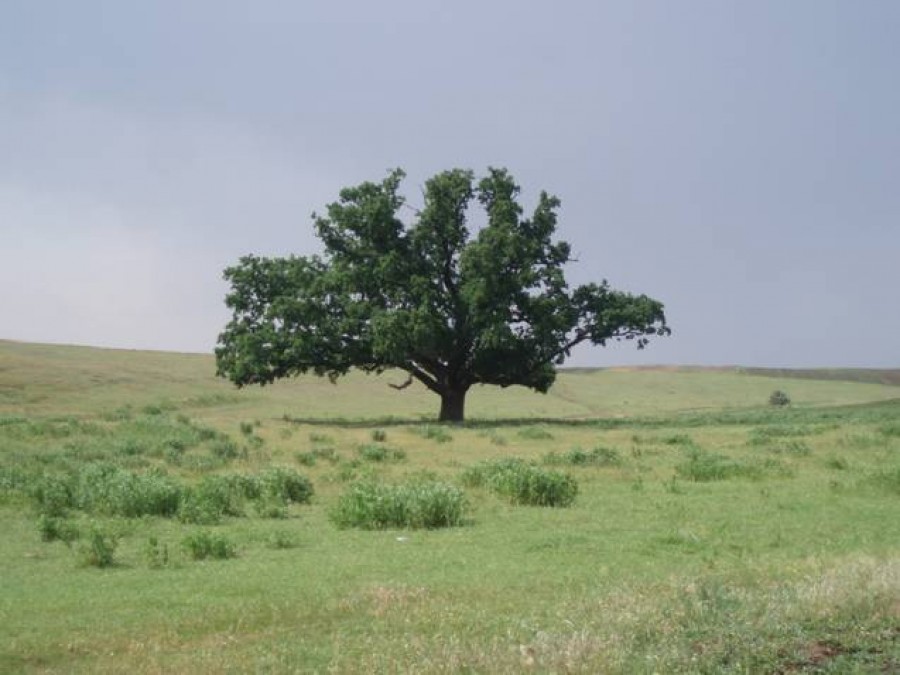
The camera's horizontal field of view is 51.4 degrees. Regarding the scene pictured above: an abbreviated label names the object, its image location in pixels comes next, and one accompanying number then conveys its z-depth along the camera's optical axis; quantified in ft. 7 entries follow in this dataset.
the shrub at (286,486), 59.57
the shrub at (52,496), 53.88
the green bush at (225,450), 89.93
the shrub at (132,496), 53.16
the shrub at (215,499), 51.39
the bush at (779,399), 262.88
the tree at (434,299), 144.36
